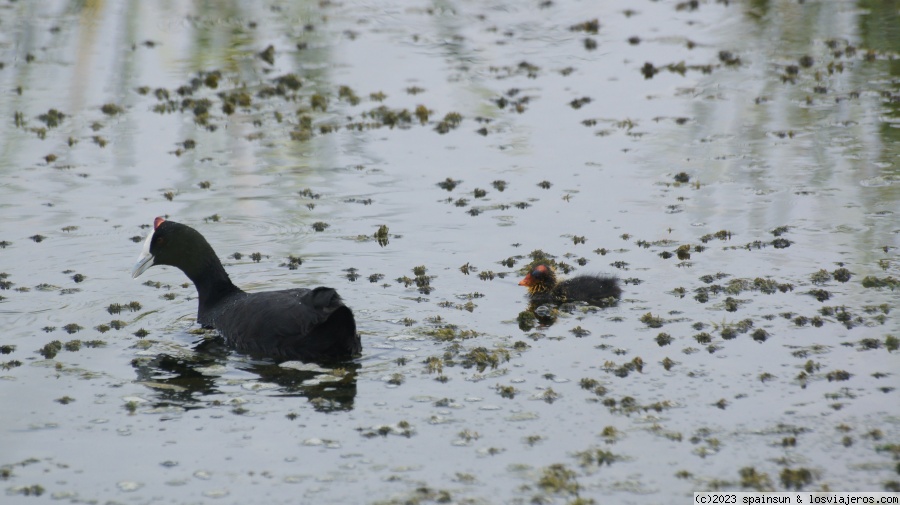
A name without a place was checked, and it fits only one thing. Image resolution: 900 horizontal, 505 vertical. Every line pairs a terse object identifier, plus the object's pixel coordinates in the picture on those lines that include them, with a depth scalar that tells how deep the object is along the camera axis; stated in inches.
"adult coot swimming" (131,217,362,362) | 749.9
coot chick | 840.3
